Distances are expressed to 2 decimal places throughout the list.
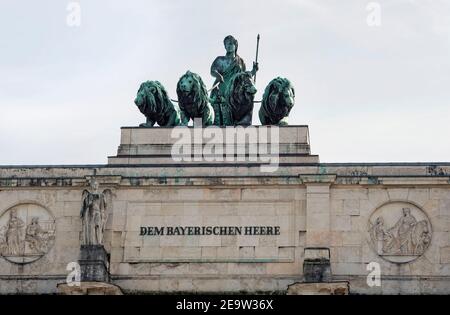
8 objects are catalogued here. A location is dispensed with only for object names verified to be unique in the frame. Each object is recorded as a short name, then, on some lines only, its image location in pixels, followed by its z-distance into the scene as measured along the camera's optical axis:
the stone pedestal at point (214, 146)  47.72
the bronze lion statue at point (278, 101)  48.47
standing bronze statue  49.94
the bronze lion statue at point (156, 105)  48.69
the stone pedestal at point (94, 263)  45.50
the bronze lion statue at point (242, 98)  49.00
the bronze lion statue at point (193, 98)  48.72
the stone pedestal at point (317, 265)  45.12
